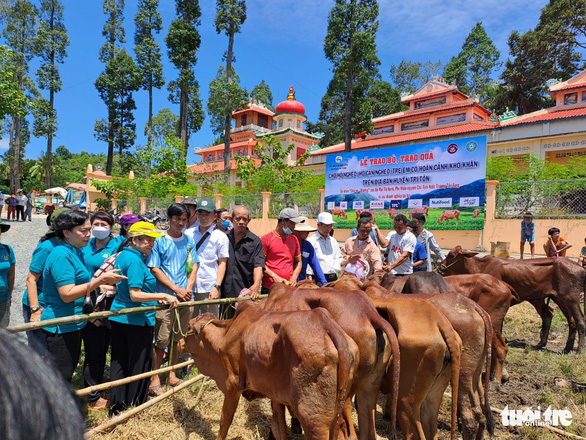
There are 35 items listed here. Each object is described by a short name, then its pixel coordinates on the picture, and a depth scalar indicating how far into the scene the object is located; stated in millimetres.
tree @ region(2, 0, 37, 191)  26984
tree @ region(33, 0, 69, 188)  28609
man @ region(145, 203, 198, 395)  3818
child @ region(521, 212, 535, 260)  10039
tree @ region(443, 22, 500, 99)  33531
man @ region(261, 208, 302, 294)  4848
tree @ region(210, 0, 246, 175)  21781
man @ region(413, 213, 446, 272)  6418
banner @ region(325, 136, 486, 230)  11070
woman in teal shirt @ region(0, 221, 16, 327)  3369
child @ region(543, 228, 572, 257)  8500
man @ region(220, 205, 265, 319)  4730
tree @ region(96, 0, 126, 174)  29914
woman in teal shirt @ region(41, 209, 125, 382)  2994
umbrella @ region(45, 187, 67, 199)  23697
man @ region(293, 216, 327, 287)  5277
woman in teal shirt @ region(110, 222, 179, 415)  3373
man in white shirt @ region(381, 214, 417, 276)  5934
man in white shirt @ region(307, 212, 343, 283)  5689
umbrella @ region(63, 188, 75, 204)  17905
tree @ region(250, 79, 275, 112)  44281
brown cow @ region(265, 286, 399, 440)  2754
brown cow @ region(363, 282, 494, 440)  3260
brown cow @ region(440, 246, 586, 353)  5898
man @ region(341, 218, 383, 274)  5721
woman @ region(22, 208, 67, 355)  3275
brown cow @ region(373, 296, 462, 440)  2891
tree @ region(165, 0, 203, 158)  23531
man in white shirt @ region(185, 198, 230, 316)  4590
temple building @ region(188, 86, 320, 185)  33781
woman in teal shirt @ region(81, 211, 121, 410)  3807
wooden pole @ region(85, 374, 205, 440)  3103
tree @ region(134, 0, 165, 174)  27969
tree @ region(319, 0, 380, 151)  20031
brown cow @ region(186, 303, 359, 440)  2408
